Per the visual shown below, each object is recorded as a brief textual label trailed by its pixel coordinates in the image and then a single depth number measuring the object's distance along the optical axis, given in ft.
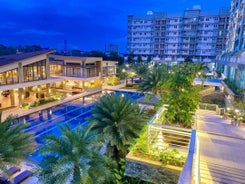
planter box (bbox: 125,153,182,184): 24.26
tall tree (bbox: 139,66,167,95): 81.81
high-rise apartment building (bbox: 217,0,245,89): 71.99
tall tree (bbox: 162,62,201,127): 32.60
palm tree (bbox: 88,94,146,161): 37.93
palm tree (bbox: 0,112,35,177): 29.78
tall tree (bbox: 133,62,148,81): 137.08
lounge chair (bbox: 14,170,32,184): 34.95
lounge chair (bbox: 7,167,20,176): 39.00
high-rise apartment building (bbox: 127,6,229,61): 221.87
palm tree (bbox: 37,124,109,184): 24.09
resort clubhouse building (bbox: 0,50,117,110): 79.59
